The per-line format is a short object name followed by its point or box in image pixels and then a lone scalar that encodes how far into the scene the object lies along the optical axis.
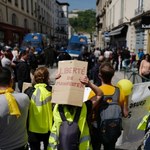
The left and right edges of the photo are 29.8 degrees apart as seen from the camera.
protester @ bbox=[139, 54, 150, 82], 8.63
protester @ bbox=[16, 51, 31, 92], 7.97
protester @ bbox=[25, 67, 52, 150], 3.39
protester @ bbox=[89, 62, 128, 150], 3.39
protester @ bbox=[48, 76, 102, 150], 3.00
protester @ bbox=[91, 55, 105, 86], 8.46
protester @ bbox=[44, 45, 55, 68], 19.44
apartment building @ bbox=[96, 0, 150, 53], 22.14
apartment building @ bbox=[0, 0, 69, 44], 32.78
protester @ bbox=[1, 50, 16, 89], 8.62
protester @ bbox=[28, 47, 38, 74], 8.54
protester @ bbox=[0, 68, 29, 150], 2.78
